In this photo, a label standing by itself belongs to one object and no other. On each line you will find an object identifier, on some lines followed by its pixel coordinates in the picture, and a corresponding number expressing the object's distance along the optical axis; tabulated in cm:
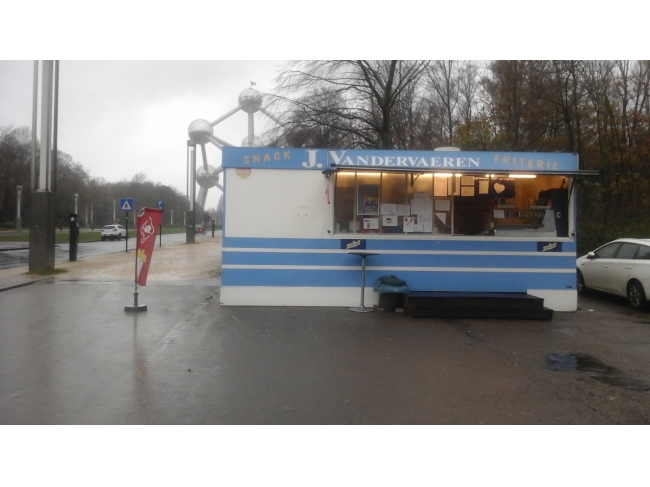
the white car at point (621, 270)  1204
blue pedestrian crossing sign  2882
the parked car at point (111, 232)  5253
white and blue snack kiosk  1169
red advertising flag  1113
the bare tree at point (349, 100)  2003
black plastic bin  1138
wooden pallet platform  1080
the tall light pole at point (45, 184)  1716
